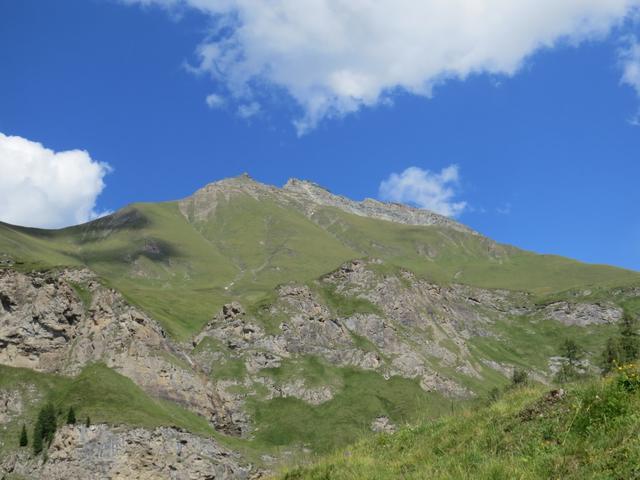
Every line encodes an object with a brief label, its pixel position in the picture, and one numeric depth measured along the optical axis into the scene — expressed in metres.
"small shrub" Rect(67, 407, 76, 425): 147.25
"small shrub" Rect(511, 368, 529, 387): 160.32
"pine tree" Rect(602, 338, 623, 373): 127.03
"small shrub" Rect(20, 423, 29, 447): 143.86
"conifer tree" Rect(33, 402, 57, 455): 144.00
